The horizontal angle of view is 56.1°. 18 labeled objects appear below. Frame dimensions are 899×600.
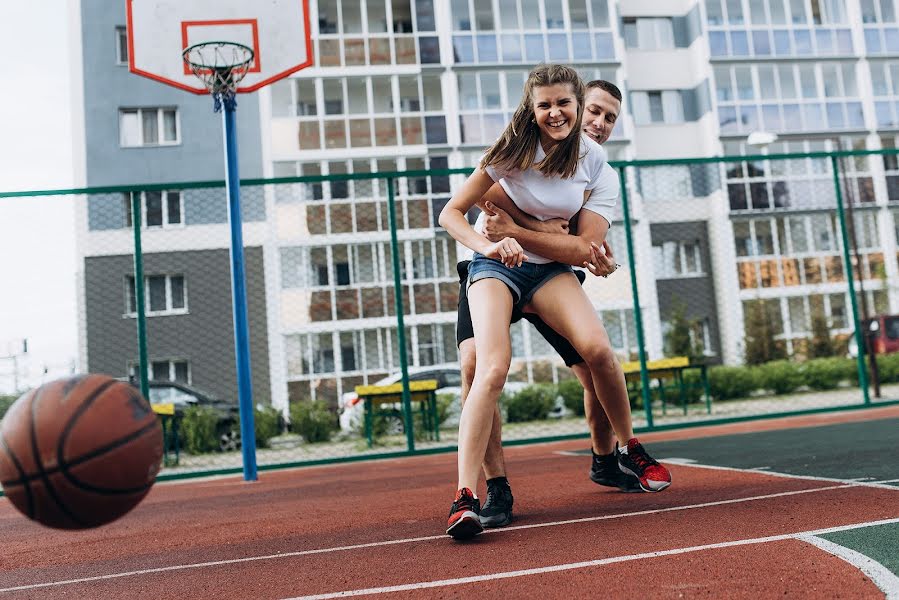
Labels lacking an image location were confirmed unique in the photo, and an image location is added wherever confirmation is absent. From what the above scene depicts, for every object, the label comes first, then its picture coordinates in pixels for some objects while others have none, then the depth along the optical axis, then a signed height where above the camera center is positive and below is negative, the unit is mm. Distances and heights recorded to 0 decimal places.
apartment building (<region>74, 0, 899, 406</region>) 13930 +6074
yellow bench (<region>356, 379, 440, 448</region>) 10086 -215
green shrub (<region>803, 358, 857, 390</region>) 16842 -537
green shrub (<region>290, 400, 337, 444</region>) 11922 -502
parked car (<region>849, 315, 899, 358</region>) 22375 +167
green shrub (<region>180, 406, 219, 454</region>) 11383 -483
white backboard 7211 +3093
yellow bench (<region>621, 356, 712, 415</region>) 11529 -171
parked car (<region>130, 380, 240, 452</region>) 12102 -114
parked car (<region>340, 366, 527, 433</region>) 12227 -258
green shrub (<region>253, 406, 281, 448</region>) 11625 -481
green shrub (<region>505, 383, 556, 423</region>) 13586 -556
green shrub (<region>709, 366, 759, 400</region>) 15695 -532
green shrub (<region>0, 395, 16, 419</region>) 7745 +84
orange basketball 2326 -135
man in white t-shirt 3336 +449
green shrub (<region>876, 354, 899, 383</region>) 17066 -537
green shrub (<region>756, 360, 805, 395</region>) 16391 -521
